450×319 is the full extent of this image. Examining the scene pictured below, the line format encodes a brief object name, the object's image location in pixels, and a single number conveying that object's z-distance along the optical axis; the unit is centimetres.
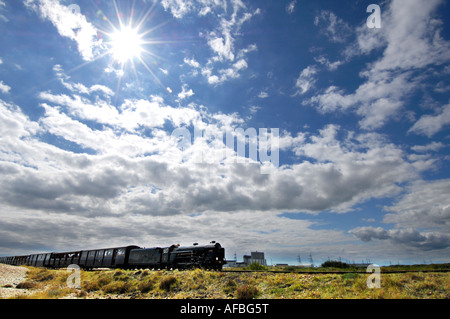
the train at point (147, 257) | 2741
